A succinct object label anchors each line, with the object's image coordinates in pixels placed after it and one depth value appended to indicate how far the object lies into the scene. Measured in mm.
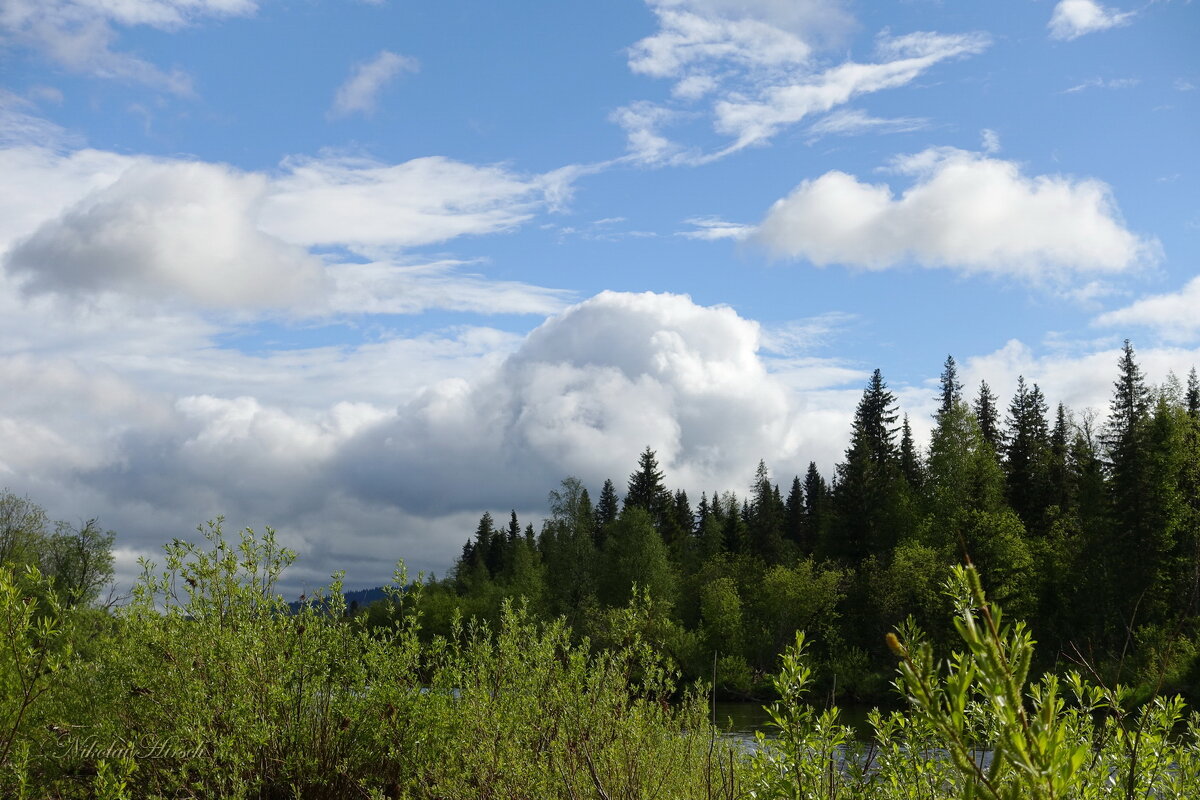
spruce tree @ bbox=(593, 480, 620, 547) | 97812
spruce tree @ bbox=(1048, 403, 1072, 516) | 56312
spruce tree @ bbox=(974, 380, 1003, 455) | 70312
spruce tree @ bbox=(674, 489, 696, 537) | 89938
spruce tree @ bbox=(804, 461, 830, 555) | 58531
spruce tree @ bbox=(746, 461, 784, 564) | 65312
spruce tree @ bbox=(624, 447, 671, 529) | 85375
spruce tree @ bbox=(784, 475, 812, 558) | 74062
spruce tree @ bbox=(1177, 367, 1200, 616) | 37750
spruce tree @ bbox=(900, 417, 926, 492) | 63344
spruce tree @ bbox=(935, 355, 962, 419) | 74625
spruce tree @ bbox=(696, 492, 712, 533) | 89900
